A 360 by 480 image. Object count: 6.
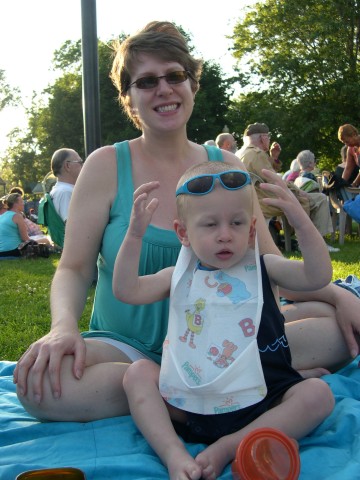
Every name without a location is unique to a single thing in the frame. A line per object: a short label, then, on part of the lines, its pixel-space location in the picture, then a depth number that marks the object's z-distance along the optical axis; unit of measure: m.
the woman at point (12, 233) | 11.34
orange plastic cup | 1.84
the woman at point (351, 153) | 10.58
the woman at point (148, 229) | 2.71
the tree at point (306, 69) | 27.69
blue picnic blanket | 2.05
